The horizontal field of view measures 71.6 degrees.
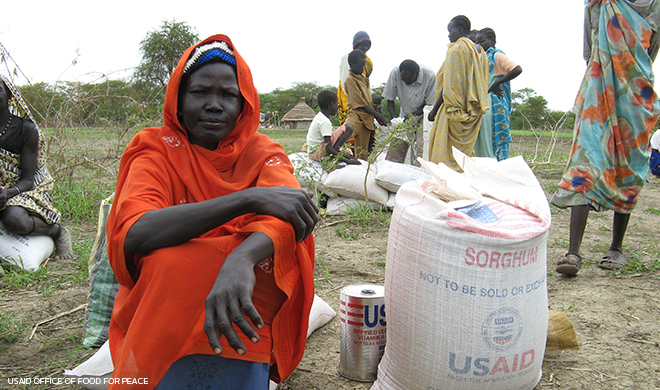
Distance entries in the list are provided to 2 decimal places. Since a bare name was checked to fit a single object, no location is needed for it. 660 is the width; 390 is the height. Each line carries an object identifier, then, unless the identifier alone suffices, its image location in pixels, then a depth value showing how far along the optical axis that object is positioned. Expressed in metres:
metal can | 1.67
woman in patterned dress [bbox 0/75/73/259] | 2.93
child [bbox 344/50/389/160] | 5.84
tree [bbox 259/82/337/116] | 47.28
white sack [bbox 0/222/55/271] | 2.90
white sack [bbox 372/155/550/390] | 1.36
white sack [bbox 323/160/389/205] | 4.56
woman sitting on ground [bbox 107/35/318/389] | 1.18
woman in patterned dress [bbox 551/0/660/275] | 2.62
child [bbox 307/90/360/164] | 5.21
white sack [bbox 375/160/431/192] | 4.48
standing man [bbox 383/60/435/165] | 5.95
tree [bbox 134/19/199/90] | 25.47
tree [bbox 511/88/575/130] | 26.82
